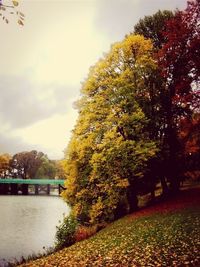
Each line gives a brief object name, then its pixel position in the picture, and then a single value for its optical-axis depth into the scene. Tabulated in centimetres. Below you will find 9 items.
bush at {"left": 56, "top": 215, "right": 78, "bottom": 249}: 1644
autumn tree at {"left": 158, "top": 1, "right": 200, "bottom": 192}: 1513
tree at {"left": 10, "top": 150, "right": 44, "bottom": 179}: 11579
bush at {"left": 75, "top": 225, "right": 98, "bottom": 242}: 1675
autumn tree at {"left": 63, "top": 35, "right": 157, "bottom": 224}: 1798
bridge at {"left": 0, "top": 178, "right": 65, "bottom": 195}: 8131
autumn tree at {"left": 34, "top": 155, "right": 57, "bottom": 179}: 11242
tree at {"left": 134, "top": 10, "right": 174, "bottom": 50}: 2303
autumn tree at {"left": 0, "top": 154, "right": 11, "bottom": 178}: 11369
